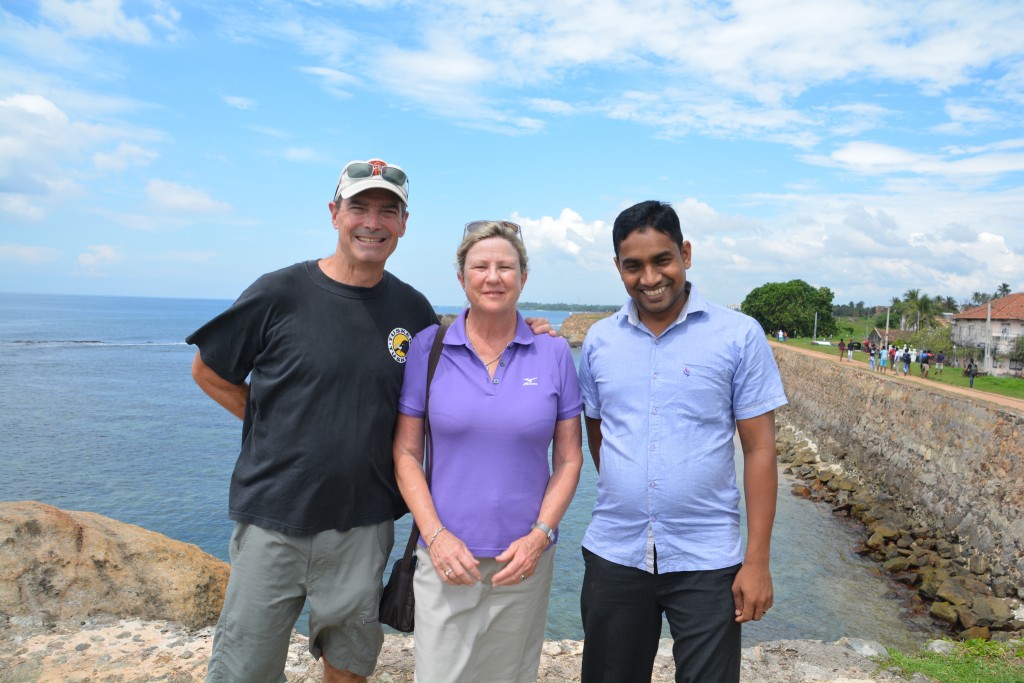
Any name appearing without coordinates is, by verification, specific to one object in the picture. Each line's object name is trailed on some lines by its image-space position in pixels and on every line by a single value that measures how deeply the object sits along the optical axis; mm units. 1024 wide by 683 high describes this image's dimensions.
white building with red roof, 31745
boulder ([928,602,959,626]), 9742
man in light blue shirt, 2617
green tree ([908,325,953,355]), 35812
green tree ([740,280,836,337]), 65625
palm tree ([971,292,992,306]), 69825
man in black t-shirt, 2877
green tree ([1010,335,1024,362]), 30672
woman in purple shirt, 2627
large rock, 4629
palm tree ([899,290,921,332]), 64938
